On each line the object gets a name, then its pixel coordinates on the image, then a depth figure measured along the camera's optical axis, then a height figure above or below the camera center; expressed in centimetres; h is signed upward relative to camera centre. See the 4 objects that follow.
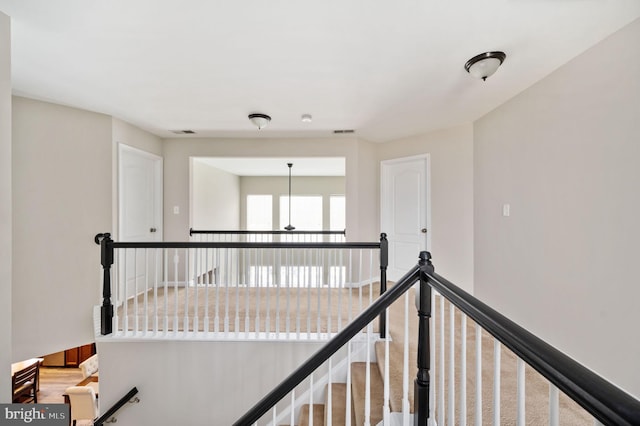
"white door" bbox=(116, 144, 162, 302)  353 +15
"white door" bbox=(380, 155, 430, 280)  411 +4
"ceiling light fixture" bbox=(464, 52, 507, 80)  198 +108
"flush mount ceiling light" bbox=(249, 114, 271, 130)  320 +109
